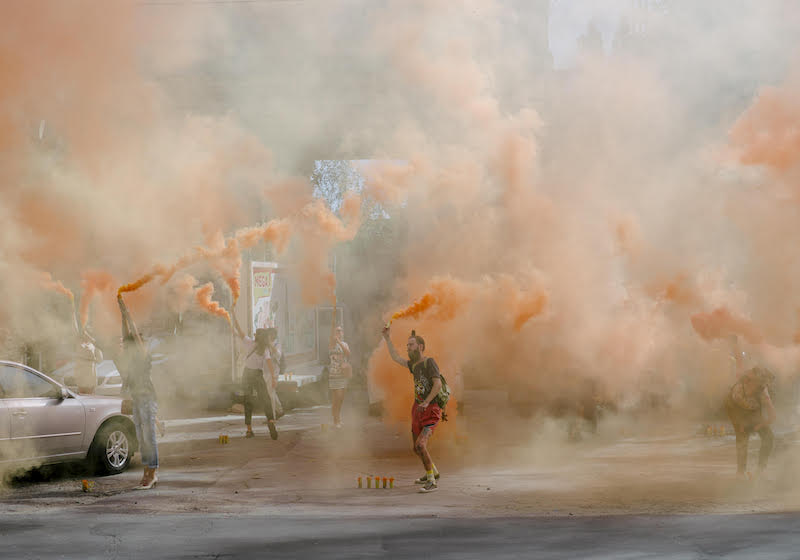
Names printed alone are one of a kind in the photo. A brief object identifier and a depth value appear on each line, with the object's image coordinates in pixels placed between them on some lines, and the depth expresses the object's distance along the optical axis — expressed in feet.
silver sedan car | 29.73
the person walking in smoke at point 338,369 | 45.11
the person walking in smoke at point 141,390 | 30.76
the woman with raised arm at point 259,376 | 43.09
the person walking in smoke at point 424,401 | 29.53
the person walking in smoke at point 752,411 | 29.84
